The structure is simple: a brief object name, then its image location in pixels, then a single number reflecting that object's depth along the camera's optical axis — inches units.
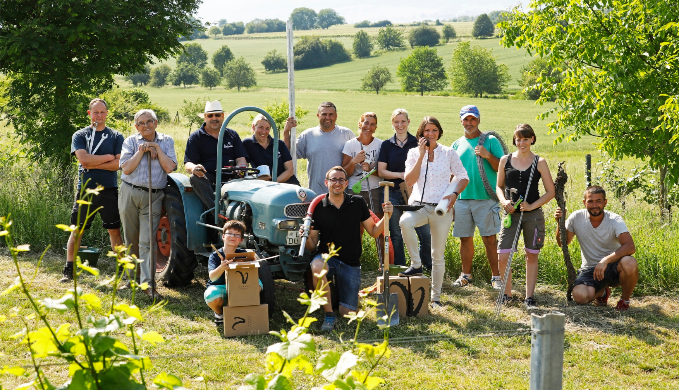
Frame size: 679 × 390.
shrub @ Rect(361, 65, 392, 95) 2180.1
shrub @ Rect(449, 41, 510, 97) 2121.1
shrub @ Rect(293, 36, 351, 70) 2556.6
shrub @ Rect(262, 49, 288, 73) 2507.4
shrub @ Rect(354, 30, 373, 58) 2871.6
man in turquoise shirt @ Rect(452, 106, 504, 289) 244.1
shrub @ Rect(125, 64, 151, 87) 2411.4
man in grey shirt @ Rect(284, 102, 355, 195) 260.5
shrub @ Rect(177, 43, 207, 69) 2426.2
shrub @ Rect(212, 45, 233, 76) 2478.7
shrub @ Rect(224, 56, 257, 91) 2180.1
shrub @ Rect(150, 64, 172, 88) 2393.0
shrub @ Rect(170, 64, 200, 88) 2336.4
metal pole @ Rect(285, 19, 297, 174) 271.1
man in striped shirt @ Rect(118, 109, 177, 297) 224.7
